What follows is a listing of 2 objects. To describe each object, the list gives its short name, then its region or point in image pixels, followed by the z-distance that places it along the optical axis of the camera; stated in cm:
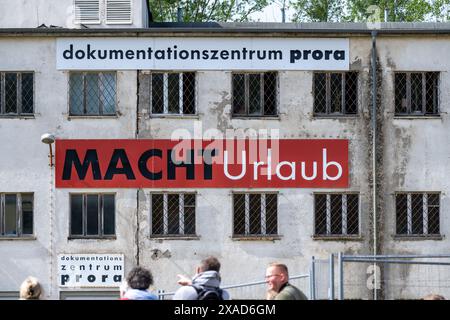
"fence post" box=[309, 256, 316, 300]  2116
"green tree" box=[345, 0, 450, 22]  5406
